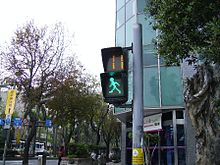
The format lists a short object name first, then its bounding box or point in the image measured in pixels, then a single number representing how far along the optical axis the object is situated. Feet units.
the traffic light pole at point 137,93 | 10.53
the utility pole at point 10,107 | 32.03
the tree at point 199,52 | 18.08
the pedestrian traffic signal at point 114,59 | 10.93
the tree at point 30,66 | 50.97
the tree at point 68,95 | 53.35
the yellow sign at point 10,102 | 32.23
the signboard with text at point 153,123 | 46.08
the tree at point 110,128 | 99.09
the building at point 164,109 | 42.35
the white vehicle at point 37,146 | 148.26
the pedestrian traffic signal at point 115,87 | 10.63
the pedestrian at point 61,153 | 55.83
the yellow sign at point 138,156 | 10.27
